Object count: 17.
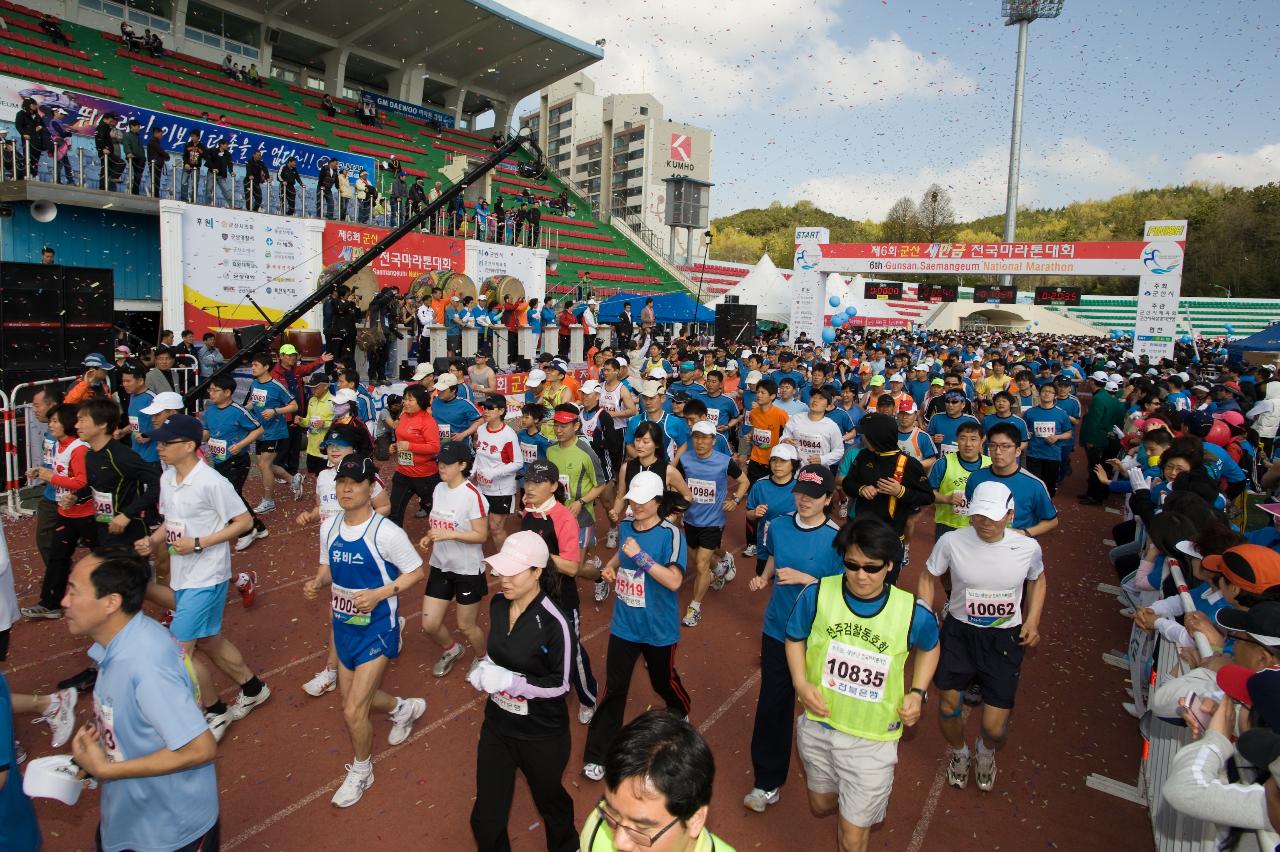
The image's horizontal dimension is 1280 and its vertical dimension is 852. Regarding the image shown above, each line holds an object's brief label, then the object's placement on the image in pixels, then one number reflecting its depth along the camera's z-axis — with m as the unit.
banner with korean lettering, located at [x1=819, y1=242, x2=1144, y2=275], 22.75
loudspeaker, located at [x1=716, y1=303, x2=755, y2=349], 24.97
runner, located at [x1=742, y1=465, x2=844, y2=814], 3.98
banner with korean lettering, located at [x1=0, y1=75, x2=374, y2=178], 15.41
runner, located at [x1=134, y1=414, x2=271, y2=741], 4.30
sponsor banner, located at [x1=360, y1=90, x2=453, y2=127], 30.94
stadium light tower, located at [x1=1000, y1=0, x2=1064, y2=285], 47.00
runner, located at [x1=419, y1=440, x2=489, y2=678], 4.84
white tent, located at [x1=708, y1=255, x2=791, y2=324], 33.12
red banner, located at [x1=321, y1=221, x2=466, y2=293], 17.70
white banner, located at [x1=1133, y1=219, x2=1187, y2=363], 21.28
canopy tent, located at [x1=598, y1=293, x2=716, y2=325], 22.84
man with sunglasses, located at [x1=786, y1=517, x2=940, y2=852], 3.03
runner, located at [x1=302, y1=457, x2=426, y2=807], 3.87
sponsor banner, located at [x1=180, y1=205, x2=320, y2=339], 15.02
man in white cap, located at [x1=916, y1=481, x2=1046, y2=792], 3.91
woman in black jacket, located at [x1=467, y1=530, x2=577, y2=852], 3.09
